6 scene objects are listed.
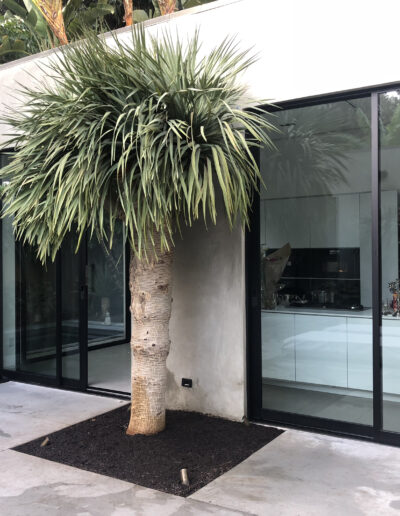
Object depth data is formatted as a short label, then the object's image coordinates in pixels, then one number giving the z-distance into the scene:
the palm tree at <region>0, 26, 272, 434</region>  3.27
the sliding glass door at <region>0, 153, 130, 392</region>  5.32
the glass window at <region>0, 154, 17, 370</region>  5.79
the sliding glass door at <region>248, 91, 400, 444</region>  3.72
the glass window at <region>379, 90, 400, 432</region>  3.68
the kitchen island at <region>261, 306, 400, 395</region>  3.71
